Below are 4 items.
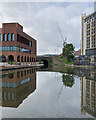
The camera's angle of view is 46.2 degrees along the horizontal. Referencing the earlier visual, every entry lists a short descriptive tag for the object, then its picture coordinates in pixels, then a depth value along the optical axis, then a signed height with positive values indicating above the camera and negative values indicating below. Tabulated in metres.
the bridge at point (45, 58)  107.81 +1.66
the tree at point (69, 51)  92.12 +7.28
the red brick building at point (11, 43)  59.97 +9.43
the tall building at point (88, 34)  91.72 +22.50
